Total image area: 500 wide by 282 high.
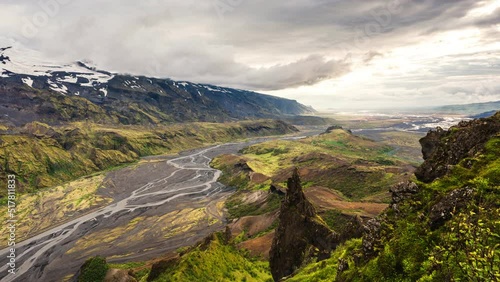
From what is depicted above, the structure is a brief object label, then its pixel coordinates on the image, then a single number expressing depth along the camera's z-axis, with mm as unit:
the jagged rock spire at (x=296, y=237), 50750
